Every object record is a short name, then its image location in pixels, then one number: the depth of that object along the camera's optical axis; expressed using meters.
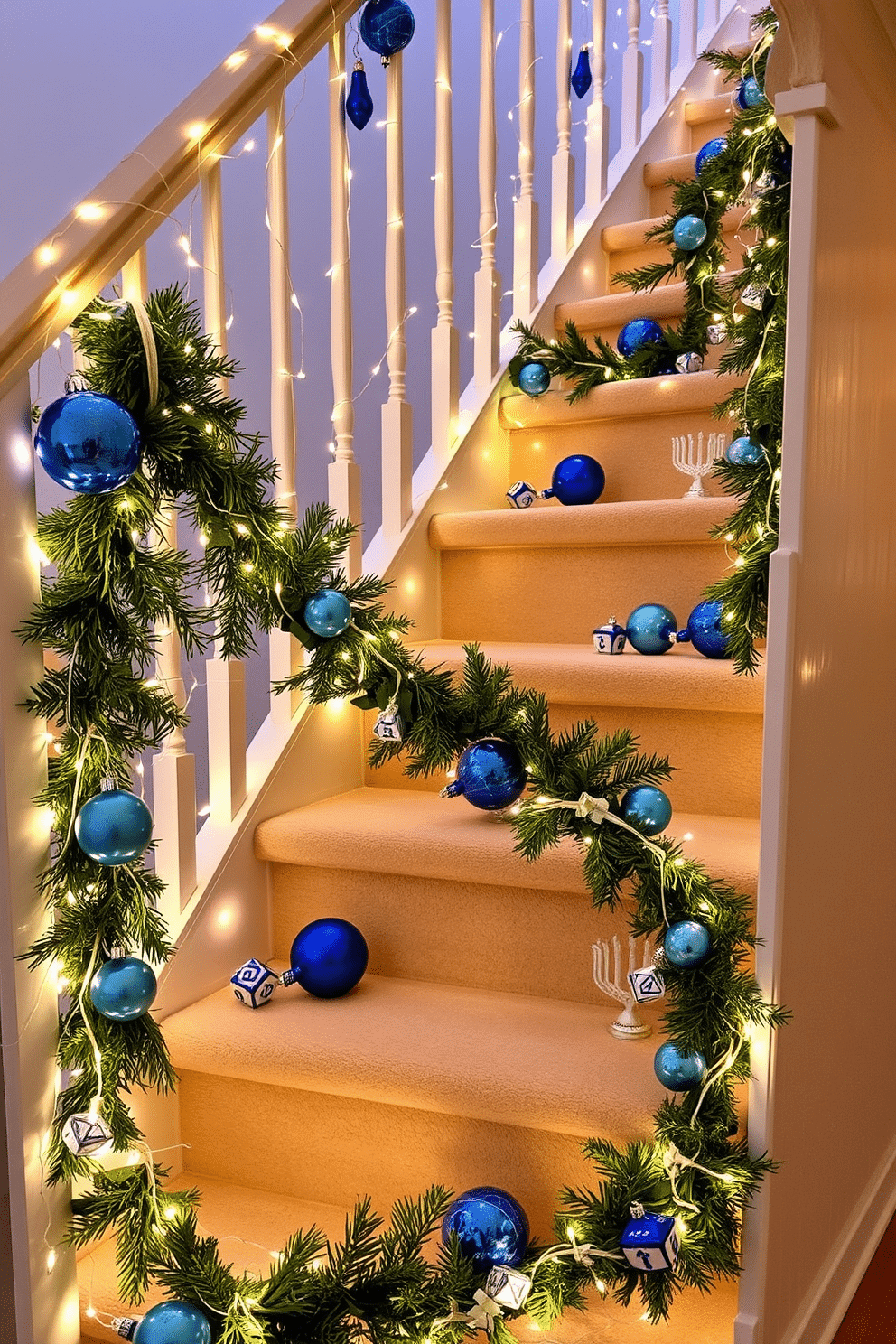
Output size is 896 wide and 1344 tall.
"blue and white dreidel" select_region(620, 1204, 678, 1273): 1.08
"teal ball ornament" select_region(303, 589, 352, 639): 1.31
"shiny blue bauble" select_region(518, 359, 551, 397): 2.21
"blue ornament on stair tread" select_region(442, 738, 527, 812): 1.37
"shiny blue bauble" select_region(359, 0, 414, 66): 1.66
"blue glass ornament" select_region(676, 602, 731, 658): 1.62
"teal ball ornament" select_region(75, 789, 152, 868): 1.08
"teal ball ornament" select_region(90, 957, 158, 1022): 1.12
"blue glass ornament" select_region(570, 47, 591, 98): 2.71
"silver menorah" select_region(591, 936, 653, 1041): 1.34
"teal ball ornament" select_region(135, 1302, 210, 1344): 1.03
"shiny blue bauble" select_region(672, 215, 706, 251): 2.18
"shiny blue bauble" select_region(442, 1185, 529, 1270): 1.14
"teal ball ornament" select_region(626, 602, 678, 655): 1.73
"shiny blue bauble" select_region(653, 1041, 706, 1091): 1.14
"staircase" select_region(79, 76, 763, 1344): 1.26
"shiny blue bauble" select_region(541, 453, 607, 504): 2.06
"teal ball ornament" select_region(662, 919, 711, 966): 1.17
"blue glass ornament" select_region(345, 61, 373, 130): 1.68
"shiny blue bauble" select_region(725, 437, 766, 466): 1.50
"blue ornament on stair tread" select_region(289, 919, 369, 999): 1.43
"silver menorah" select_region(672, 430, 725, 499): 1.98
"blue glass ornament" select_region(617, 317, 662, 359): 2.22
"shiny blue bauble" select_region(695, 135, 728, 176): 2.24
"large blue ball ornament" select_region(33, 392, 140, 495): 0.99
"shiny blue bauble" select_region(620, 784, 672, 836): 1.25
